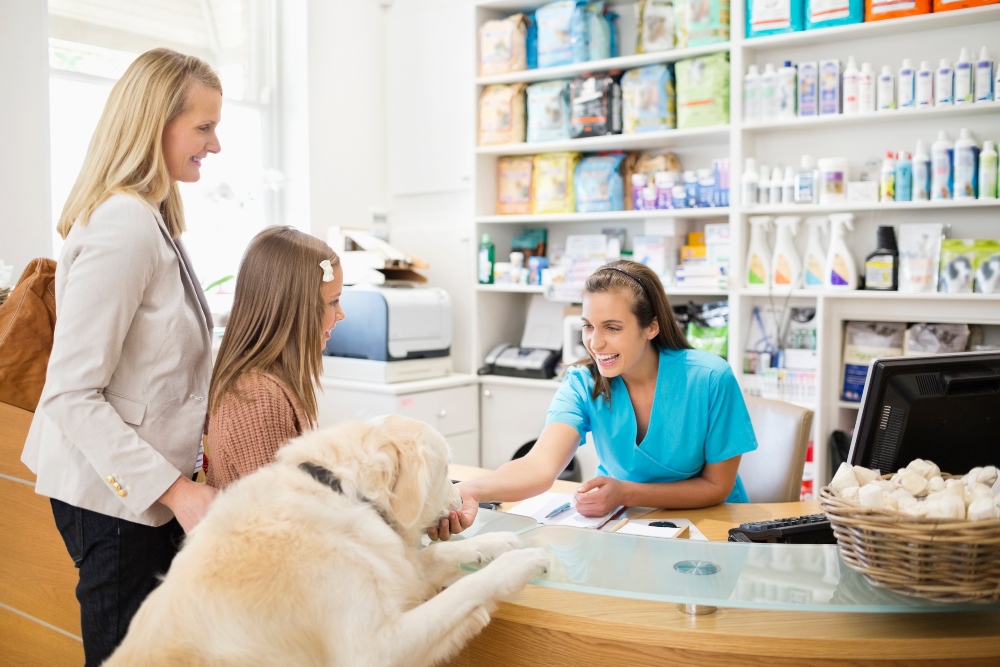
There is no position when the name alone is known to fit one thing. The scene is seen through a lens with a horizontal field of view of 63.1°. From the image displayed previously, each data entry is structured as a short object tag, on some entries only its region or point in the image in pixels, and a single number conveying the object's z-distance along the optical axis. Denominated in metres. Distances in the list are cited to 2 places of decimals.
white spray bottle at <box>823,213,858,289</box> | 3.44
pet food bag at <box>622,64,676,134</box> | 3.84
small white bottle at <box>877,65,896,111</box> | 3.32
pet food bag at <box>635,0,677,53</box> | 3.84
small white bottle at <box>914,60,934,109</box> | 3.21
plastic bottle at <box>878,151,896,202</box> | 3.32
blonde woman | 1.39
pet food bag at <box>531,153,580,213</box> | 4.23
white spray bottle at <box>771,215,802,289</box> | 3.61
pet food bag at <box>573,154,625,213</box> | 4.07
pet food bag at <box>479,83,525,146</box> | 4.29
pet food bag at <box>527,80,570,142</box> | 4.18
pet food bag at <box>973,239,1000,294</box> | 3.12
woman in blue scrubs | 2.12
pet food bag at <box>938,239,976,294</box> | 3.19
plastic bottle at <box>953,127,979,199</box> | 3.15
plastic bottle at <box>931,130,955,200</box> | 3.21
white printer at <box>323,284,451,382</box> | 3.91
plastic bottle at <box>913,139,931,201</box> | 3.26
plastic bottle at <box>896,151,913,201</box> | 3.30
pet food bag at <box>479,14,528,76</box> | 4.24
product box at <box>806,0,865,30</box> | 3.34
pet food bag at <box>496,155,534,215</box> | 4.41
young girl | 1.44
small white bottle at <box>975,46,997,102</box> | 3.11
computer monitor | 1.38
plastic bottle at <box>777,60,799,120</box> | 3.50
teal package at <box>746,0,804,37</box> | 3.46
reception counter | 1.09
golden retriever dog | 1.08
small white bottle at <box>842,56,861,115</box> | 3.39
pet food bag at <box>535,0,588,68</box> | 4.03
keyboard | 1.46
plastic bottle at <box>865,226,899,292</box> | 3.36
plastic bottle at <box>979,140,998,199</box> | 3.13
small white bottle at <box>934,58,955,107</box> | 3.19
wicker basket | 0.99
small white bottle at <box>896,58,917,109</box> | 3.27
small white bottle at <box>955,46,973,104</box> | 3.14
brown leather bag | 1.84
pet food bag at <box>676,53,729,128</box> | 3.67
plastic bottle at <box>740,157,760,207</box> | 3.60
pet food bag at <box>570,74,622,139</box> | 3.99
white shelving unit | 3.26
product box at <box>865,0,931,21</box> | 3.23
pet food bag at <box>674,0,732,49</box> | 3.64
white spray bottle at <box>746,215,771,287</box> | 3.66
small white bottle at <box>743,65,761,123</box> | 3.58
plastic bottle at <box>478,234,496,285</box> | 4.41
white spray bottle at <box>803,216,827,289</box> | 3.57
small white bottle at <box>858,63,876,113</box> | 3.35
